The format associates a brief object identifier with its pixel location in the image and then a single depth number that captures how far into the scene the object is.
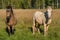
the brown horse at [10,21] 11.28
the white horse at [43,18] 11.07
